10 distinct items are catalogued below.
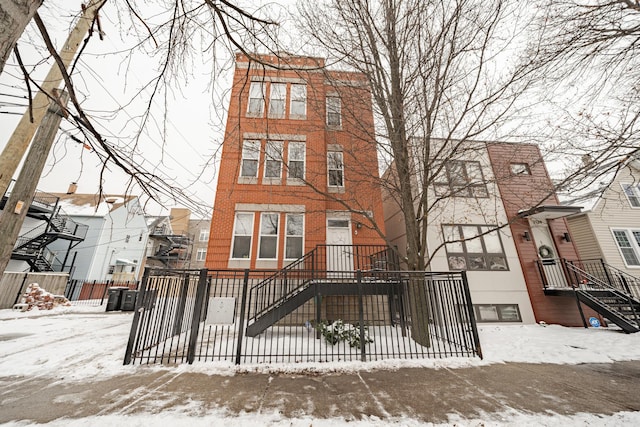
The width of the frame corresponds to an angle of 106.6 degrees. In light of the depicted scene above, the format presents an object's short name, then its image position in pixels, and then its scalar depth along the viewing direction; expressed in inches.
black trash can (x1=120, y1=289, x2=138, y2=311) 506.9
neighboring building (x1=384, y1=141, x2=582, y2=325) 390.9
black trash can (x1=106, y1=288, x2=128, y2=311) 499.8
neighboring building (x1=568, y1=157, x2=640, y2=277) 466.9
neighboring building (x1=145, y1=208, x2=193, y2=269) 1228.5
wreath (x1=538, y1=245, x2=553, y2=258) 430.0
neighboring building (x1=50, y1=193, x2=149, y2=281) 855.1
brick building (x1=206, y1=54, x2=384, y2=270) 370.9
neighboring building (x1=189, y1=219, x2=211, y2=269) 1381.3
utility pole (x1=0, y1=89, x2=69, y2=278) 116.6
